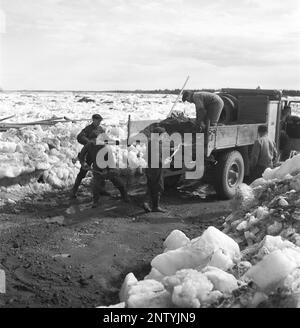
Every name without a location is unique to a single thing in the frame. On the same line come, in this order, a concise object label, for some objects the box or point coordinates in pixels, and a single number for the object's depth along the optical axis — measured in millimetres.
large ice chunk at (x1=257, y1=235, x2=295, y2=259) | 4086
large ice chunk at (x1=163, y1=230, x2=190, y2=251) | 4691
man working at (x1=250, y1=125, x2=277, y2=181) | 7964
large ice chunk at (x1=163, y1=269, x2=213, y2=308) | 3326
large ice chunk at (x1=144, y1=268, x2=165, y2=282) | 4109
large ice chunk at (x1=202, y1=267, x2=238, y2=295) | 3490
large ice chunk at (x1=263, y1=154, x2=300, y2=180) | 6750
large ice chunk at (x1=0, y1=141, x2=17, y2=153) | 9020
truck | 7666
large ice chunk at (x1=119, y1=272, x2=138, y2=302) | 3960
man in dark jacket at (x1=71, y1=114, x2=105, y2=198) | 7621
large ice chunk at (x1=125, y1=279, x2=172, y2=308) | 3455
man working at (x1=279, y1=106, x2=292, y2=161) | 9656
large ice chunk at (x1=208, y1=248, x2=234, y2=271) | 3934
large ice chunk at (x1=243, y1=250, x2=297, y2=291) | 3422
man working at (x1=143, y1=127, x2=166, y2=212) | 7191
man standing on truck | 8094
